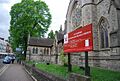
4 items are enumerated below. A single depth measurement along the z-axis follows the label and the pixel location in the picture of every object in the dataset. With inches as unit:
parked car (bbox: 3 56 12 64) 955.2
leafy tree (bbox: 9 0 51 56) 939.4
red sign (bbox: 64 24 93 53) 159.6
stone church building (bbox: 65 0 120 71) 311.1
